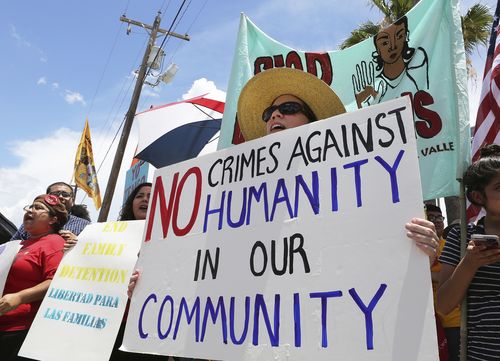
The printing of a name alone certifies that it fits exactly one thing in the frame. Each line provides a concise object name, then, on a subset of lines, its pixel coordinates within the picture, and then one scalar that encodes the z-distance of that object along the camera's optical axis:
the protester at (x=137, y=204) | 2.74
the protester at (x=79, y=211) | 4.34
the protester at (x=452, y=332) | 2.69
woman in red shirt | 2.41
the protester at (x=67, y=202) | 3.42
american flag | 2.15
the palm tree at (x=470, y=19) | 8.20
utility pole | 10.77
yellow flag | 9.88
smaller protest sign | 2.16
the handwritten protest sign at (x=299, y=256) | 1.17
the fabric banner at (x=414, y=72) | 2.49
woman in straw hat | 1.95
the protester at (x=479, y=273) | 1.44
